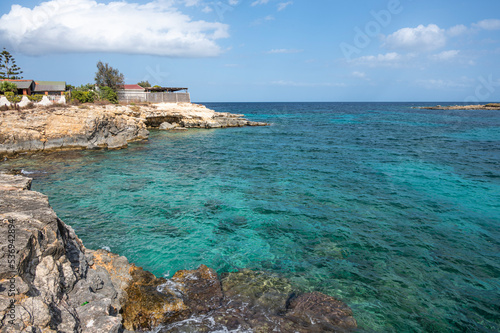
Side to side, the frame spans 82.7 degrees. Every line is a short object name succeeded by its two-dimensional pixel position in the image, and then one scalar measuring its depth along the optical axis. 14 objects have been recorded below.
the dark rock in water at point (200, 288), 7.41
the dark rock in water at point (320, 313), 6.96
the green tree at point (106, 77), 61.12
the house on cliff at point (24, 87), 49.49
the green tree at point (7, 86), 41.78
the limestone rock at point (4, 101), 30.50
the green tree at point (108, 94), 49.98
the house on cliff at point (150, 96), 57.91
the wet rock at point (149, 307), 6.70
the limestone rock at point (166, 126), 51.38
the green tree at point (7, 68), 65.01
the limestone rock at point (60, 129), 26.95
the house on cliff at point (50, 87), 55.09
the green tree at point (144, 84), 92.89
